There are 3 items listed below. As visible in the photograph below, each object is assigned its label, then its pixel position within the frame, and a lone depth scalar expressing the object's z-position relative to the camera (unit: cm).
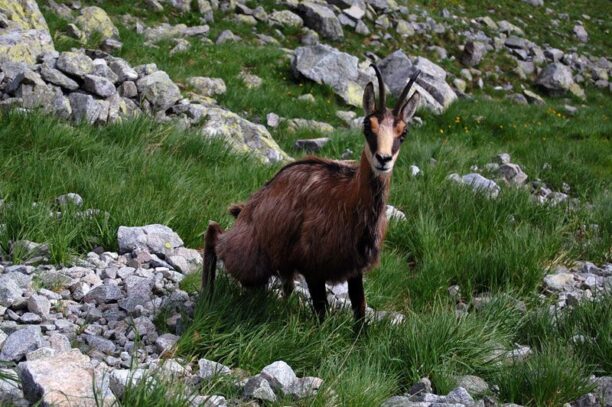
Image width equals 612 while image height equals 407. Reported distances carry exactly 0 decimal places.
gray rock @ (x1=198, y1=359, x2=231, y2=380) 718
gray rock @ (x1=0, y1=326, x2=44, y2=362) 712
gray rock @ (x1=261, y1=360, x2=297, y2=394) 713
